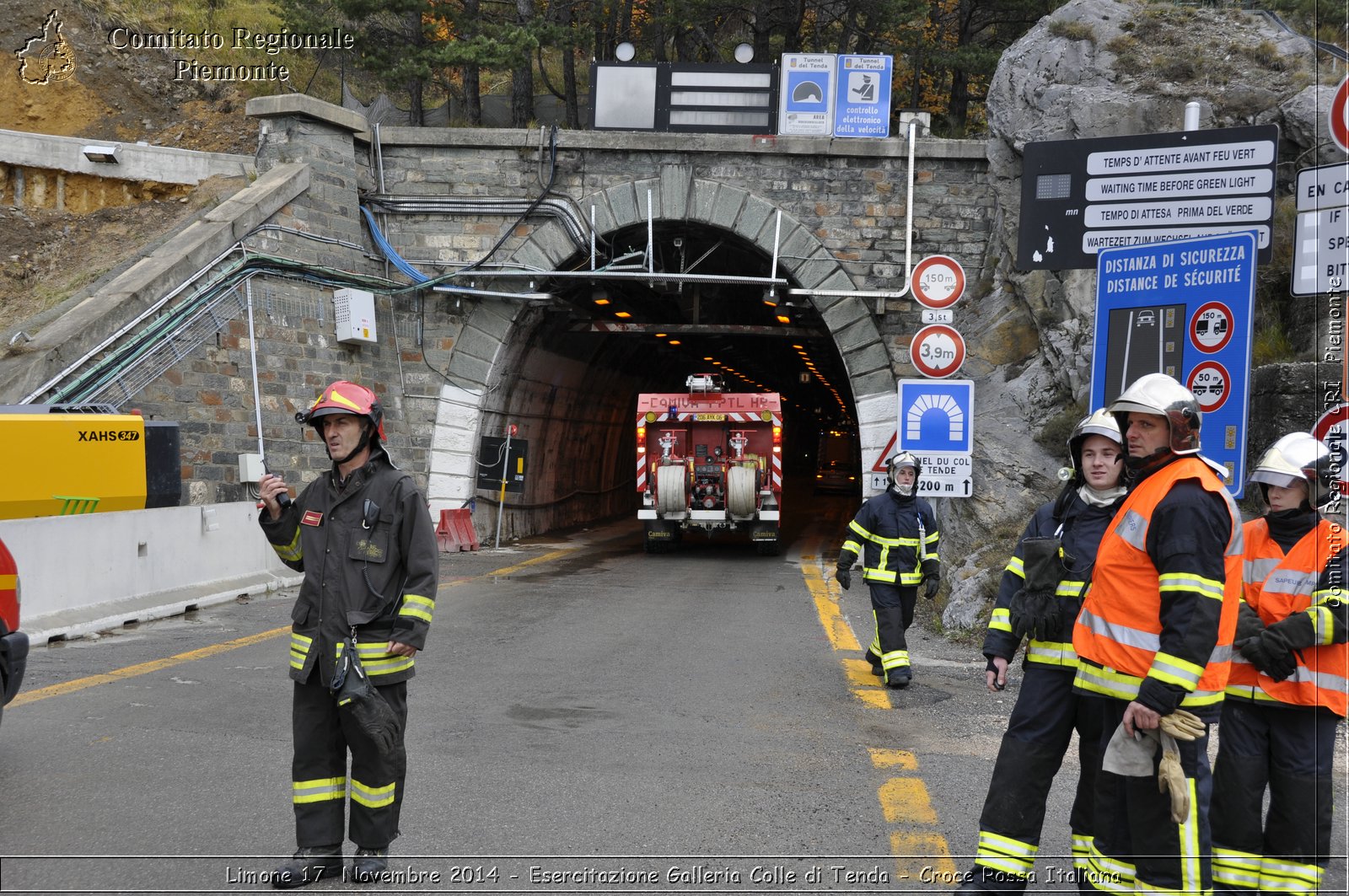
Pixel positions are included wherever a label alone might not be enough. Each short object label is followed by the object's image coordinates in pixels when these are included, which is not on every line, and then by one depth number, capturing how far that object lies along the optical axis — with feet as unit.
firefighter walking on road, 28.76
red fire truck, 68.49
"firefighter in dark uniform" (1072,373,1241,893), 12.99
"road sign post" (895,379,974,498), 39.14
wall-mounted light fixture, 61.16
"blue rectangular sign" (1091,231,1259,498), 22.53
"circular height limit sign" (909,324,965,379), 39.93
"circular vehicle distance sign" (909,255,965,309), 40.83
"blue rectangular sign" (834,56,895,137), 65.41
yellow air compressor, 33.45
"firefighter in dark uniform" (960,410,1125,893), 15.17
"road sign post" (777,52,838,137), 65.72
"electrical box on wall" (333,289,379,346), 61.62
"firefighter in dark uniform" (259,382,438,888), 15.20
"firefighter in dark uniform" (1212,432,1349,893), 15.42
